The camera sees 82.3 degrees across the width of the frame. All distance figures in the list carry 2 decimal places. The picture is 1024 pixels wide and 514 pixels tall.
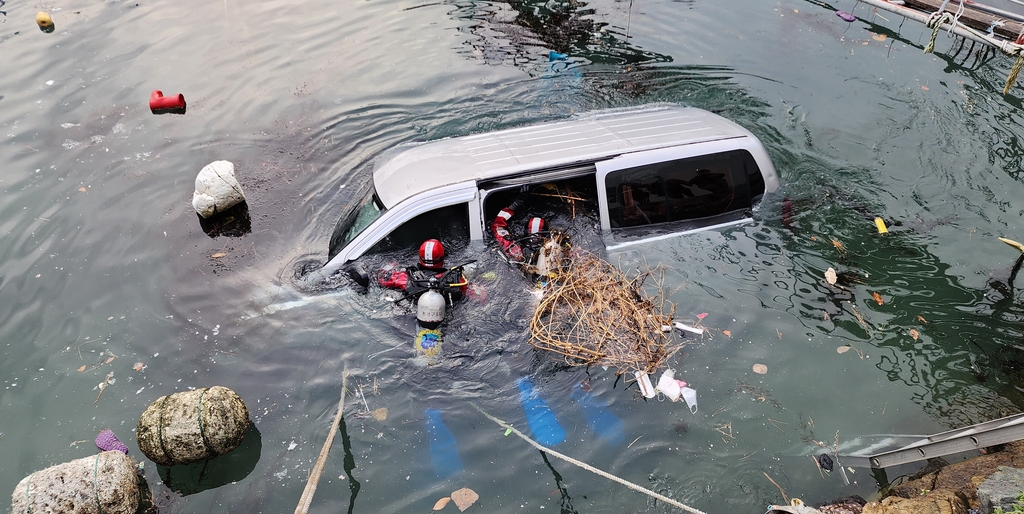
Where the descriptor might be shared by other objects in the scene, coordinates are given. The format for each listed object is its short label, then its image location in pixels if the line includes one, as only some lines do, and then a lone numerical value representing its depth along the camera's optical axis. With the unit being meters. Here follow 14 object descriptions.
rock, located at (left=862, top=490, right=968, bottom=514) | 4.59
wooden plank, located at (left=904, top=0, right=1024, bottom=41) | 8.48
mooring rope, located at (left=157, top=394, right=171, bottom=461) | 5.46
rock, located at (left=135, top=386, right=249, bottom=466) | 5.48
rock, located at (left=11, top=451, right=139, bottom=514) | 4.98
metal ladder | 4.41
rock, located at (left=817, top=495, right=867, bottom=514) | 5.12
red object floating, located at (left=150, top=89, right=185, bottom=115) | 11.02
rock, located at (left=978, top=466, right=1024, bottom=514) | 4.35
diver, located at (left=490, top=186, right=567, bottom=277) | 6.73
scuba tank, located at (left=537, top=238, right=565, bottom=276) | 6.69
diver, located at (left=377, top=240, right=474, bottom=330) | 6.17
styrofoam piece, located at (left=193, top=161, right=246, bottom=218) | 8.53
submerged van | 6.48
